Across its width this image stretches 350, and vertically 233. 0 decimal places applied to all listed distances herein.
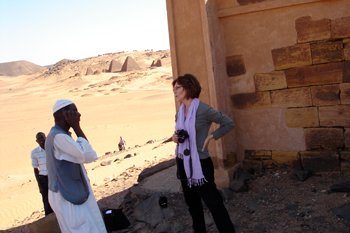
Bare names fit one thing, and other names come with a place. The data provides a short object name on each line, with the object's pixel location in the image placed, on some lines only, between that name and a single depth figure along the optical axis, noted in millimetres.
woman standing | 4930
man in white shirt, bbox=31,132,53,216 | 8039
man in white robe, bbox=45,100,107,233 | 4426
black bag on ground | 6719
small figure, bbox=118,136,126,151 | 19641
